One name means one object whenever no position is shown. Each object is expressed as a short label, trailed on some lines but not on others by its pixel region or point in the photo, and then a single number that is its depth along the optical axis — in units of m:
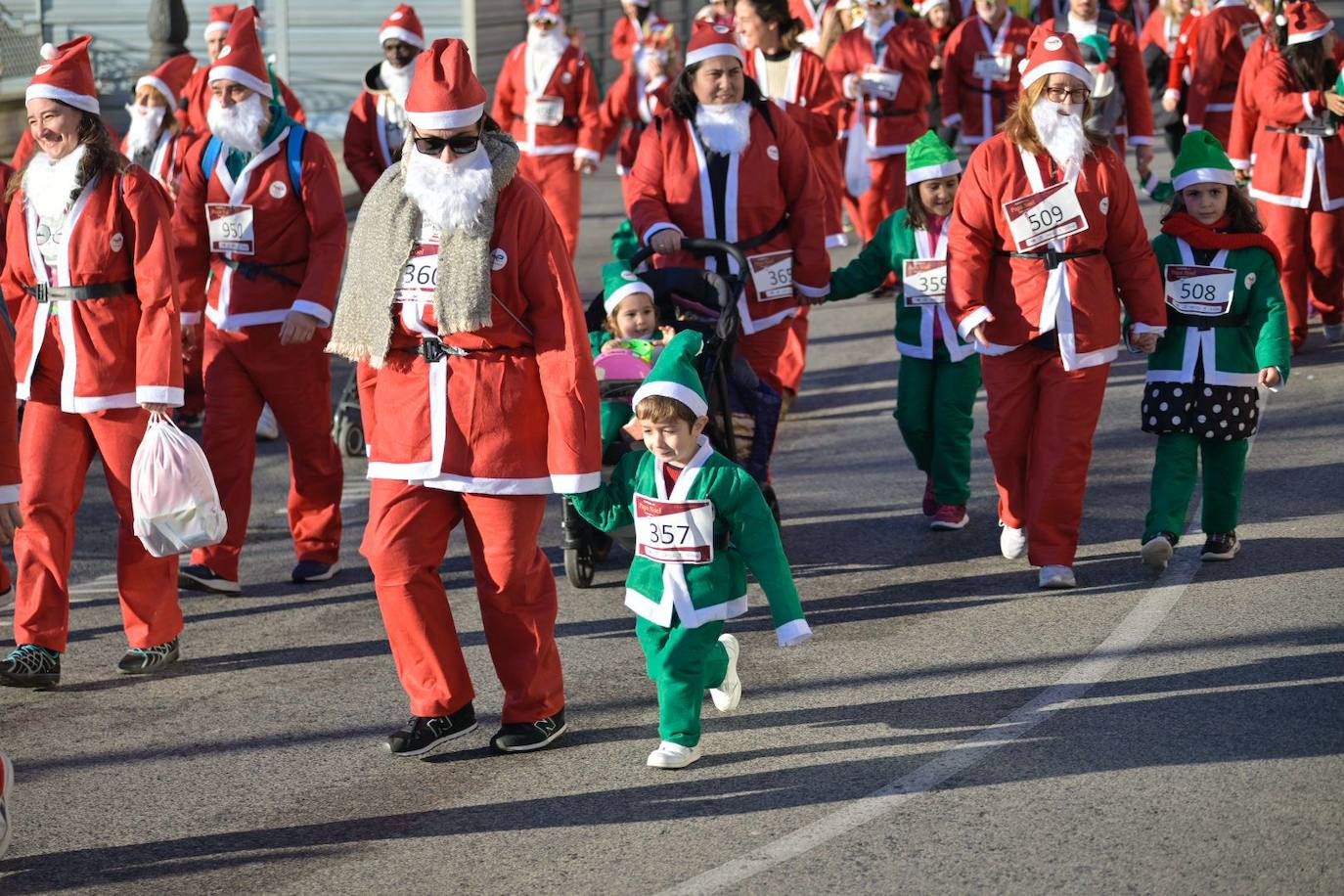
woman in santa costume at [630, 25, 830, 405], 18.08
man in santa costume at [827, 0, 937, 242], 30.34
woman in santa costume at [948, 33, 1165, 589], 15.92
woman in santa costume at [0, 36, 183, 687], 14.69
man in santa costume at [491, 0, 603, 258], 30.72
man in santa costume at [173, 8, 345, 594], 17.19
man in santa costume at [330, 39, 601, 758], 12.35
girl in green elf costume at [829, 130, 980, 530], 18.28
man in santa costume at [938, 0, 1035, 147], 31.81
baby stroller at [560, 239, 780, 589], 16.34
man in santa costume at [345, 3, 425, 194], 23.86
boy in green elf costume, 12.57
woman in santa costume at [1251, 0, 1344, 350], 23.75
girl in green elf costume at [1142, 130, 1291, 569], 16.62
